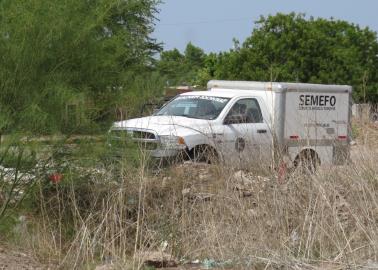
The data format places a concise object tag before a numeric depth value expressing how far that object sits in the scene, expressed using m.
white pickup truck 18.50
